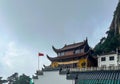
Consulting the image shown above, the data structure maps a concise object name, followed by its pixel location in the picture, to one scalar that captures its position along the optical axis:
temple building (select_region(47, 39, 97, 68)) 25.18
